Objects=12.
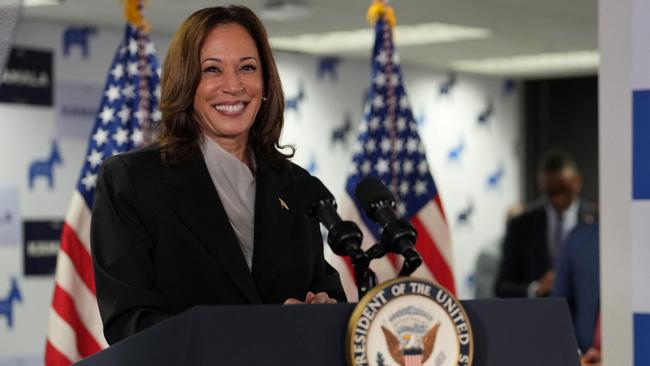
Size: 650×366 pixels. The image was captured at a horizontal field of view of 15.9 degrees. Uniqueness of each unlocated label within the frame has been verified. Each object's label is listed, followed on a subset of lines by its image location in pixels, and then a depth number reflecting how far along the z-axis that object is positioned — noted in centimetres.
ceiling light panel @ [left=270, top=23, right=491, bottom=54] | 1674
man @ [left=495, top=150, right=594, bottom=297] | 1197
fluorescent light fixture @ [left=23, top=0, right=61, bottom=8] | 1376
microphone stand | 279
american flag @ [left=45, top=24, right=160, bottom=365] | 767
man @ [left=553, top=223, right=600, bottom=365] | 791
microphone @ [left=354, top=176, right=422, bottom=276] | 281
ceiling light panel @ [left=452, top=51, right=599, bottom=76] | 2032
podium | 261
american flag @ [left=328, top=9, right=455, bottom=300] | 838
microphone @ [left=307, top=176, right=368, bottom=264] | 280
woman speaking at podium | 353
